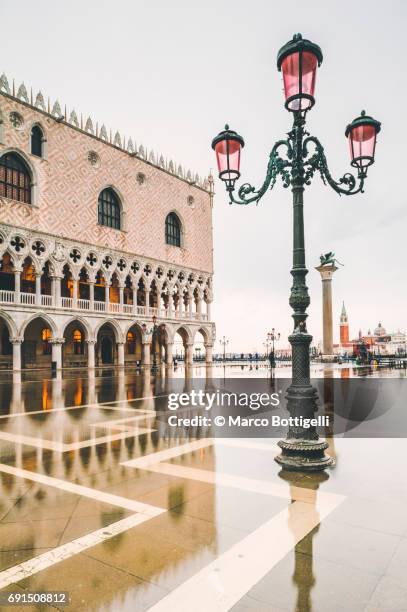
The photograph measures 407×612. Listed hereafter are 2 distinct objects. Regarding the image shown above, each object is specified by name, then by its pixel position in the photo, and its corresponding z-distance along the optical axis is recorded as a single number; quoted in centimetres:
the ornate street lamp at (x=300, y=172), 500
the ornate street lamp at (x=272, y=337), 2851
